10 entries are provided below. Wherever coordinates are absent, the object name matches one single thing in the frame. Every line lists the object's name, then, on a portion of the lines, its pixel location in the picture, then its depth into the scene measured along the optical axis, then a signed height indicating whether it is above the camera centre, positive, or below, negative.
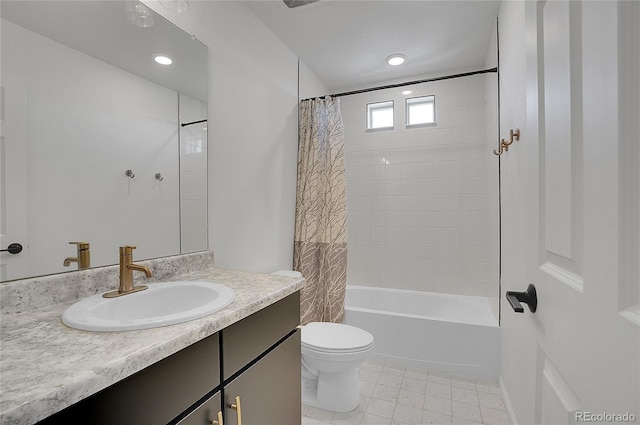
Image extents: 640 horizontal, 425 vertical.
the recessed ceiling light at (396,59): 2.56 +1.34
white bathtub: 2.08 -0.94
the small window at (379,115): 3.13 +1.03
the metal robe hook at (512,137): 1.48 +0.38
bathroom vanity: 0.50 -0.33
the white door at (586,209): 0.40 +0.00
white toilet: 1.67 -0.86
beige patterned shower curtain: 2.43 -0.03
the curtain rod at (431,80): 2.11 +1.01
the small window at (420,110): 2.96 +1.02
